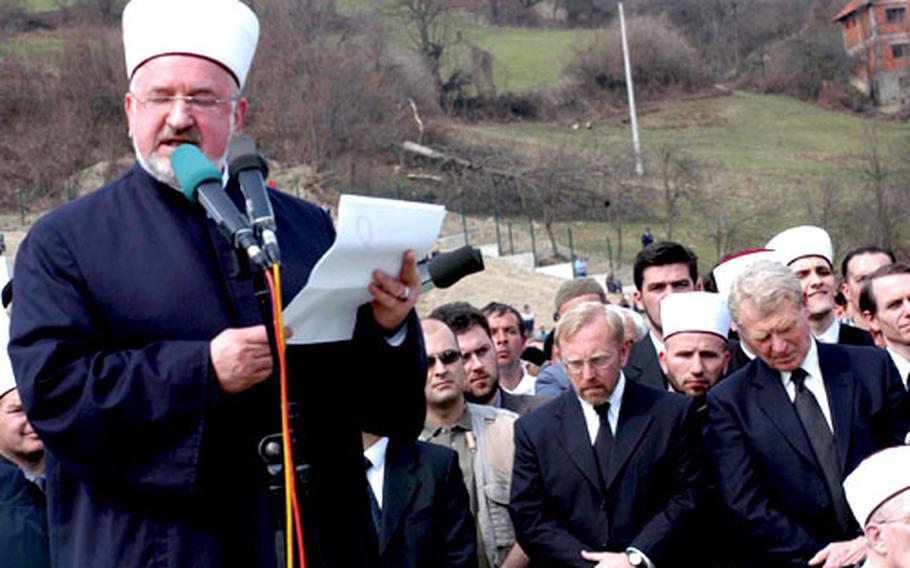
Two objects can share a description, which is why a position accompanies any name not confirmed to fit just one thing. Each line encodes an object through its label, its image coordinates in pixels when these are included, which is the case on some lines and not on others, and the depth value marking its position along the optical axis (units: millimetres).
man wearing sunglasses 6461
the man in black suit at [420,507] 5996
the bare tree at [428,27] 64750
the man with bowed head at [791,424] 5762
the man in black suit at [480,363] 7262
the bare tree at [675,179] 44438
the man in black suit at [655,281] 7348
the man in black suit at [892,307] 6805
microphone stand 3232
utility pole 51656
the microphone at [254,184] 3133
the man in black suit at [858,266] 8359
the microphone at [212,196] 3090
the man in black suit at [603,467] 5859
